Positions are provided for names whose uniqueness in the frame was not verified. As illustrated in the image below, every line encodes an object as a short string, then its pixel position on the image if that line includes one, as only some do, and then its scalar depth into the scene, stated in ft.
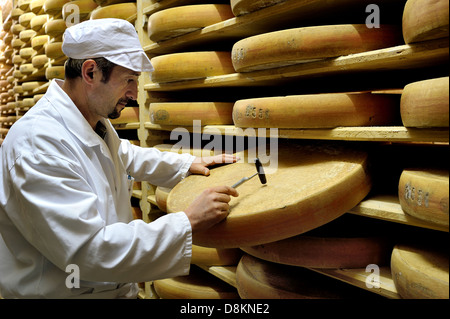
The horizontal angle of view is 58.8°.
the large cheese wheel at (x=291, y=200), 3.81
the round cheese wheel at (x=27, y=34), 15.33
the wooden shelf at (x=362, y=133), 3.48
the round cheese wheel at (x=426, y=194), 3.08
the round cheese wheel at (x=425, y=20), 3.11
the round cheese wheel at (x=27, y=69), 15.89
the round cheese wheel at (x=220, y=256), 6.59
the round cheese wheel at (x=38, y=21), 13.97
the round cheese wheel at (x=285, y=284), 4.69
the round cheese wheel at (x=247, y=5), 5.03
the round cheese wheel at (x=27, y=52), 15.92
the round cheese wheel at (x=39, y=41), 14.05
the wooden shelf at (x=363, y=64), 3.63
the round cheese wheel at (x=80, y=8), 10.36
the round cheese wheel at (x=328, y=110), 4.33
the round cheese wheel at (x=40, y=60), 14.10
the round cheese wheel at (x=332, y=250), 4.31
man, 3.92
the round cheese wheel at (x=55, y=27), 11.37
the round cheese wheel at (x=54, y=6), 11.41
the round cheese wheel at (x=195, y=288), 6.91
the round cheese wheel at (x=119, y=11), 8.68
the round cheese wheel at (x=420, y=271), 3.11
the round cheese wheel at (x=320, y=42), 4.33
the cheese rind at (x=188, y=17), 6.31
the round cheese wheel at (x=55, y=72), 11.82
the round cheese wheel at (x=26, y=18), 14.97
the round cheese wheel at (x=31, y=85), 15.43
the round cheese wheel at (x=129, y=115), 9.05
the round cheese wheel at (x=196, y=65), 6.41
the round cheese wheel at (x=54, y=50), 11.74
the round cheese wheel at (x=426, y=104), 3.06
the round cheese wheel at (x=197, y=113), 6.56
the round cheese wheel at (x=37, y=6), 14.33
